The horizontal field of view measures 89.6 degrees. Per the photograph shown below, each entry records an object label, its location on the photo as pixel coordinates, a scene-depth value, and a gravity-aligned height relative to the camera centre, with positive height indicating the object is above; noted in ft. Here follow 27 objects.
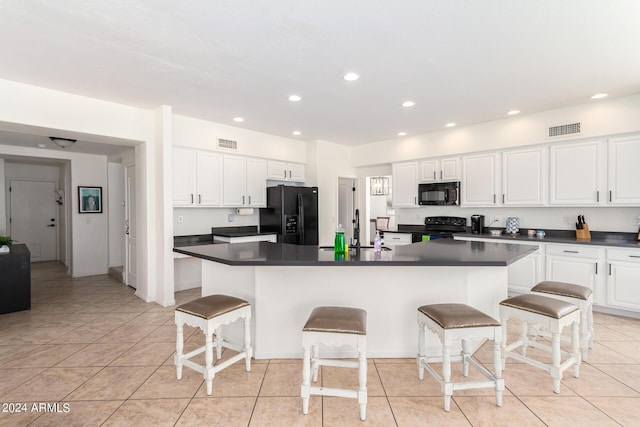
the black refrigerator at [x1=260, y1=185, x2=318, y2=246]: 17.93 -0.13
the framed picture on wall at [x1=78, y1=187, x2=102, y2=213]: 20.36 +0.83
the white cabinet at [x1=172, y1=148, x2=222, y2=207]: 14.93 +1.66
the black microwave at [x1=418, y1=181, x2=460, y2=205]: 17.25 +1.01
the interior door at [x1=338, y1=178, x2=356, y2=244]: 22.71 +0.69
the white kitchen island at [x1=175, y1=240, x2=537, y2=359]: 8.82 -2.30
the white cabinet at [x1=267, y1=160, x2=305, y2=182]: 18.92 +2.50
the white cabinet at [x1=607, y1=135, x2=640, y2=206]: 12.40 +1.57
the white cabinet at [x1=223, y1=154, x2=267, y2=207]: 16.93 +1.68
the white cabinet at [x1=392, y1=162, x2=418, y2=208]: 19.03 +1.64
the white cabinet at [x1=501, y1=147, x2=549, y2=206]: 14.64 +1.62
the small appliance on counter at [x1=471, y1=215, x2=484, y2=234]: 16.98 -0.67
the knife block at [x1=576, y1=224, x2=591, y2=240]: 13.85 -0.97
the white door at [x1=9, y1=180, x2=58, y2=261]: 24.11 -0.33
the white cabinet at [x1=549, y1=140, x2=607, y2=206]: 13.21 +1.59
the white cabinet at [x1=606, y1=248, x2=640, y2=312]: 11.71 -2.51
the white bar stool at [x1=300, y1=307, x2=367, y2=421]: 6.43 -2.61
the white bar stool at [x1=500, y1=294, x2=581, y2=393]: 7.23 -2.50
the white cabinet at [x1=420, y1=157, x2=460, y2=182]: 17.46 +2.35
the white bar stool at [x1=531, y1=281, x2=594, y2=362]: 8.56 -2.33
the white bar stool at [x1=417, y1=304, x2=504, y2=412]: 6.65 -2.56
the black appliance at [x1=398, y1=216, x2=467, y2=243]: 17.52 -0.93
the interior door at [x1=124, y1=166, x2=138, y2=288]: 16.57 -0.83
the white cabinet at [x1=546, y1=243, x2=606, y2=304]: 12.44 -2.19
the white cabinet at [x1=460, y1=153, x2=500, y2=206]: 16.12 +1.63
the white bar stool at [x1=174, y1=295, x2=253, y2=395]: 7.33 -2.57
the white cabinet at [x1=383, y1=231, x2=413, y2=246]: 18.55 -1.56
